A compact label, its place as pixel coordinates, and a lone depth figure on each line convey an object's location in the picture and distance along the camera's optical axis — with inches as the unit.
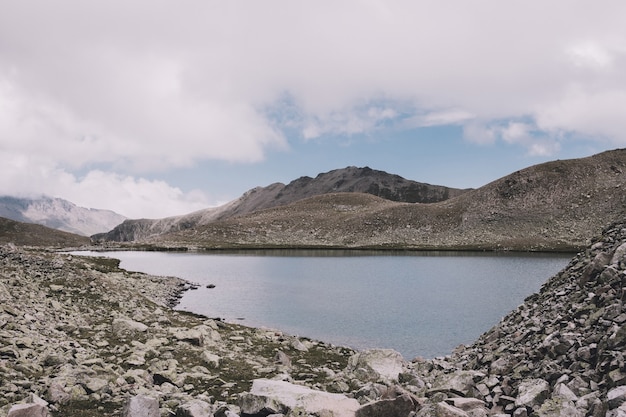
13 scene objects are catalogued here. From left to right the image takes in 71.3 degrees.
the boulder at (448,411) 467.8
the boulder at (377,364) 823.7
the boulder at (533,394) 504.1
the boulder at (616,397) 412.5
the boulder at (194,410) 528.4
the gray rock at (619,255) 760.3
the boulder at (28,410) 470.9
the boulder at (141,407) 514.6
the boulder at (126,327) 1003.3
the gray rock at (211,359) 856.3
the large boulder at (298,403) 523.8
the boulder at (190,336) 989.8
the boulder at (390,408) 502.0
